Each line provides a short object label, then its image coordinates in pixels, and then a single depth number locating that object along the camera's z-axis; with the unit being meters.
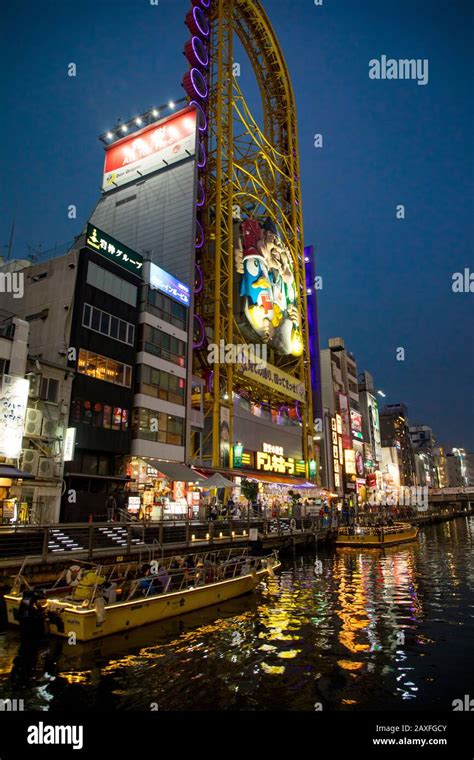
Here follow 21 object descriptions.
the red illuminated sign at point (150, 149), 54.41
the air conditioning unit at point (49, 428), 29.05
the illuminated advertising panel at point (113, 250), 35.97
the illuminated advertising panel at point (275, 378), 55.56
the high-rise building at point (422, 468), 177.50
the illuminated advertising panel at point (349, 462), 88.06
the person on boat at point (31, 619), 15.02
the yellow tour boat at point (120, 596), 14.93
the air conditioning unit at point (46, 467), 28.22
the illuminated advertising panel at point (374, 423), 120.58
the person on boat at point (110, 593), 15.66
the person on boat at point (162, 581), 17.89
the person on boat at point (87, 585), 15.37
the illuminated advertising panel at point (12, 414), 25.36
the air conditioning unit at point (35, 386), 28.64
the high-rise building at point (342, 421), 84.75
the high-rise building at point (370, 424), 114.38
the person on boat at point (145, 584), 17.20
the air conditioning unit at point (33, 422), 28.14
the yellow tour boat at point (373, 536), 46.28
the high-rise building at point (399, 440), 151.62
